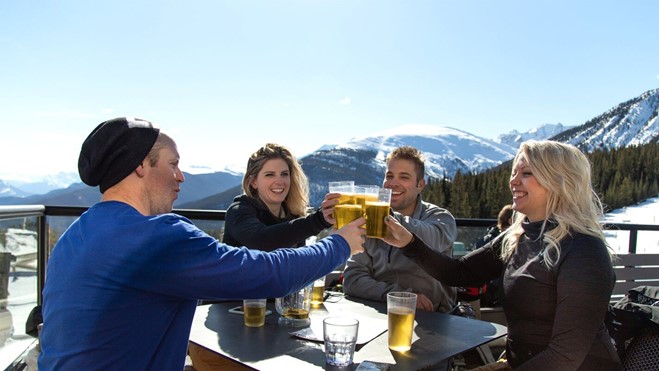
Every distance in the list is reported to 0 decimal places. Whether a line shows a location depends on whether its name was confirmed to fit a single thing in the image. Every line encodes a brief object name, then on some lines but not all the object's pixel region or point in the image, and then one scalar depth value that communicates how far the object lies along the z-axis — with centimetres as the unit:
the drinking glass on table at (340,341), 161
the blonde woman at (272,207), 272
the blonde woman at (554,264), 196
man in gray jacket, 293
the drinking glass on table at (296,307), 216
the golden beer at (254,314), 211
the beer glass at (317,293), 246
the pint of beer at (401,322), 181
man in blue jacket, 133
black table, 170
